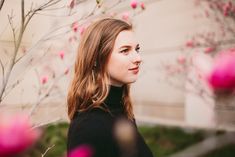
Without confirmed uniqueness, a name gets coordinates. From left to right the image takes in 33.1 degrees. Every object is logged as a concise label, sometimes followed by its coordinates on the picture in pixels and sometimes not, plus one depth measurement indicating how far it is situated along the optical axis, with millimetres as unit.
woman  1415
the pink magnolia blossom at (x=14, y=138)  304
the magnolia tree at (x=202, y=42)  5375
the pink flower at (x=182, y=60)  6488
